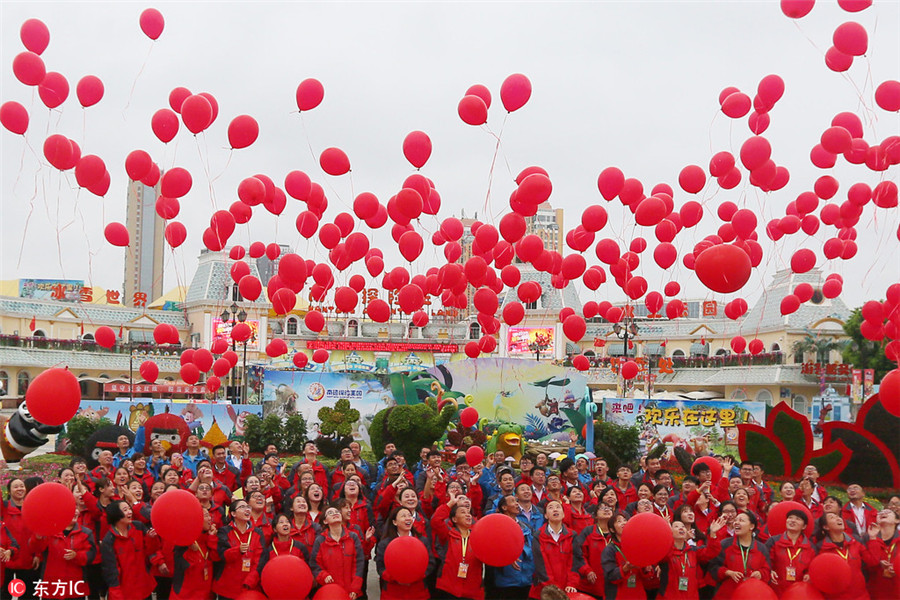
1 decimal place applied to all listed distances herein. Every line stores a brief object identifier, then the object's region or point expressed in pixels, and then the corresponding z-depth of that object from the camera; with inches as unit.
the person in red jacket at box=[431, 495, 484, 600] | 247.6
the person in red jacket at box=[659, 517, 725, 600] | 235.3
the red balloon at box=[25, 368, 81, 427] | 251.4
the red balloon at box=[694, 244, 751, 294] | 265.1
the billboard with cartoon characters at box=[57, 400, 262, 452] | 663.8
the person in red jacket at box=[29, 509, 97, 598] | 238.1
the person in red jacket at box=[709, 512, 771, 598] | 238.2
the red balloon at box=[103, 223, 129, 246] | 382.6
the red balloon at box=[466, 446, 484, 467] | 393.7
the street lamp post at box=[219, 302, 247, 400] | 685.2
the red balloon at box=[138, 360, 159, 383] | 442.6
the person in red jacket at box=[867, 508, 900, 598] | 247.0
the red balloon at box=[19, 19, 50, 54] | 323.6
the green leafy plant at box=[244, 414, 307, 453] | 713.6
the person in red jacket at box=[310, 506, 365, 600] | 236.1
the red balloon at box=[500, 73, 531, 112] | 365.4
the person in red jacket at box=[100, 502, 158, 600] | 237.5
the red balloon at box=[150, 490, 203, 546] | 223.0
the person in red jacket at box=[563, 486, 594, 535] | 277.9
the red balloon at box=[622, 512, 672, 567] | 220.4
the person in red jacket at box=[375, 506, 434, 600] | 241.1
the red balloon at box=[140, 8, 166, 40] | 342.3
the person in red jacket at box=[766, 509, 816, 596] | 238.1
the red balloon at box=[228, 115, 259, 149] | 354.9
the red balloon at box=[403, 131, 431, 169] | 371.6
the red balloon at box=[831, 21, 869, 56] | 323.6
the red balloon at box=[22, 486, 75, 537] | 225.0
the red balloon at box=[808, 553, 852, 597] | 227.5
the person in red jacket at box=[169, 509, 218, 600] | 239.8
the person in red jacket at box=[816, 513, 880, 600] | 239.6
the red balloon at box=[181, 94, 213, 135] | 338.0
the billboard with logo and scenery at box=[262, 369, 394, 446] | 745.6
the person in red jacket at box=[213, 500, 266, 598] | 239.6
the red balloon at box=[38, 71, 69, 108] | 332.2
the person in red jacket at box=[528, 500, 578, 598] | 245.0
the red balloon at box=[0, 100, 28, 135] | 327.0
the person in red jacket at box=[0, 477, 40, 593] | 238.4
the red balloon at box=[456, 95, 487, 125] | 357.1
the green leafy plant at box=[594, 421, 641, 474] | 658.2
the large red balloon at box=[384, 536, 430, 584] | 231.8
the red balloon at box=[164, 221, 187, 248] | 415.2
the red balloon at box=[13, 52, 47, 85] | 320.8
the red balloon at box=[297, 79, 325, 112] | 372.2
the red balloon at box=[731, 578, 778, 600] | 228.1
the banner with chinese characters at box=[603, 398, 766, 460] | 657.6
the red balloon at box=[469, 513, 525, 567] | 228.4
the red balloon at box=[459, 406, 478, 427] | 507.2
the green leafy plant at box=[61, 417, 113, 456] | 669.9
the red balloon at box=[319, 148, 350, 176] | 379.6
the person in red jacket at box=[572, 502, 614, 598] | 246.8
